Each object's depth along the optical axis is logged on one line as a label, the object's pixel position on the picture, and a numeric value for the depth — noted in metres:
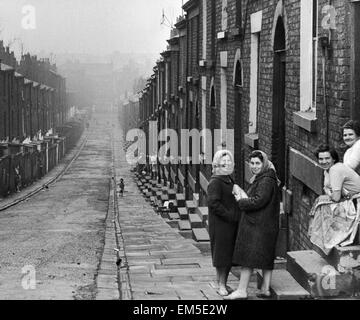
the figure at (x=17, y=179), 41.62
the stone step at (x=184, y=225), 17.30
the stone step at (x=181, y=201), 23.92
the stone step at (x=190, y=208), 19.82
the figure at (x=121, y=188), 34.62
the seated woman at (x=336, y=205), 6.60
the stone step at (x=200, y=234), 13.45
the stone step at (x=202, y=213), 15.03
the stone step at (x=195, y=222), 15.46
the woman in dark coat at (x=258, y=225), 7.27
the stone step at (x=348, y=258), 6.53
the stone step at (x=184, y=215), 19.49
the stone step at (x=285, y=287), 7.29
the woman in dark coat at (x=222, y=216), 7.58
